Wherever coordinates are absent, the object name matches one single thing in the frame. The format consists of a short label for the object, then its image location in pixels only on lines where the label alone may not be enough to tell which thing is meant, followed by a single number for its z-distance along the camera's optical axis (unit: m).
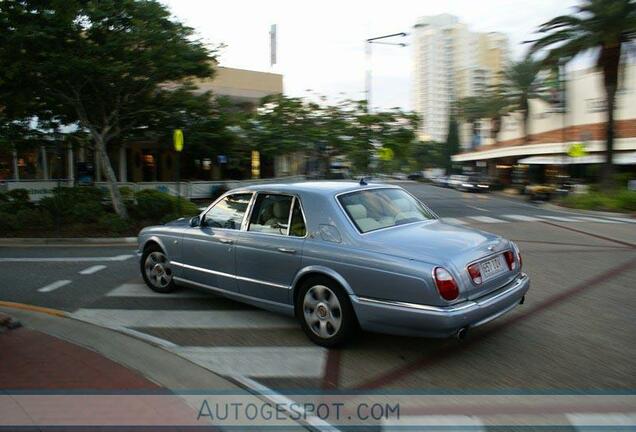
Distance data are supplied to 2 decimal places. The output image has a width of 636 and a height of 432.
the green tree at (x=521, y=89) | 49.03
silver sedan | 4.44
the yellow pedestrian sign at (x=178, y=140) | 13.39
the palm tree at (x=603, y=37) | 23.50
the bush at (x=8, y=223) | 14.02
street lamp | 23.40
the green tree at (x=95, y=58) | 12.52
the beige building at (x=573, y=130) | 36.98
